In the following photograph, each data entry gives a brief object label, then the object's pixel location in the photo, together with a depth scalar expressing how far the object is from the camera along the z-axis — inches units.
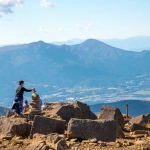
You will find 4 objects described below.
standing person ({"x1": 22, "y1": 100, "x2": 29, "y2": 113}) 1018.3
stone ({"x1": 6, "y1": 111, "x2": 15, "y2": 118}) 911.0
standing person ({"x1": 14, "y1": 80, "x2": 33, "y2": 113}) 813.2
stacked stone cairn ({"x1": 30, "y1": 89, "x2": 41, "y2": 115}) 893.1
